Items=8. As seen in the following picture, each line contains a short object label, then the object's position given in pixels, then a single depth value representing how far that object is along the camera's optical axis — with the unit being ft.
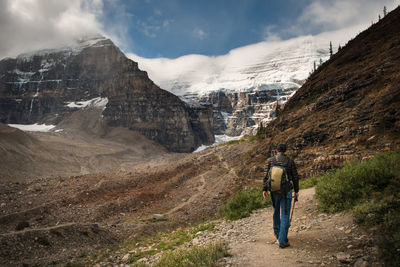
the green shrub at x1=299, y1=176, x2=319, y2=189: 34.19
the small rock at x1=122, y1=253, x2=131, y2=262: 28.17
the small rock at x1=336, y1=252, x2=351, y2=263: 12.71
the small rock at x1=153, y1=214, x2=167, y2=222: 51.26
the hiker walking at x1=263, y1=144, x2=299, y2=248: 16.73
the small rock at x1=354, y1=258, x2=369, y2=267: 11.49
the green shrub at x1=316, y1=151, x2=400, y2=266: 15.05
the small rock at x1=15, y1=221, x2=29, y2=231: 49.26
